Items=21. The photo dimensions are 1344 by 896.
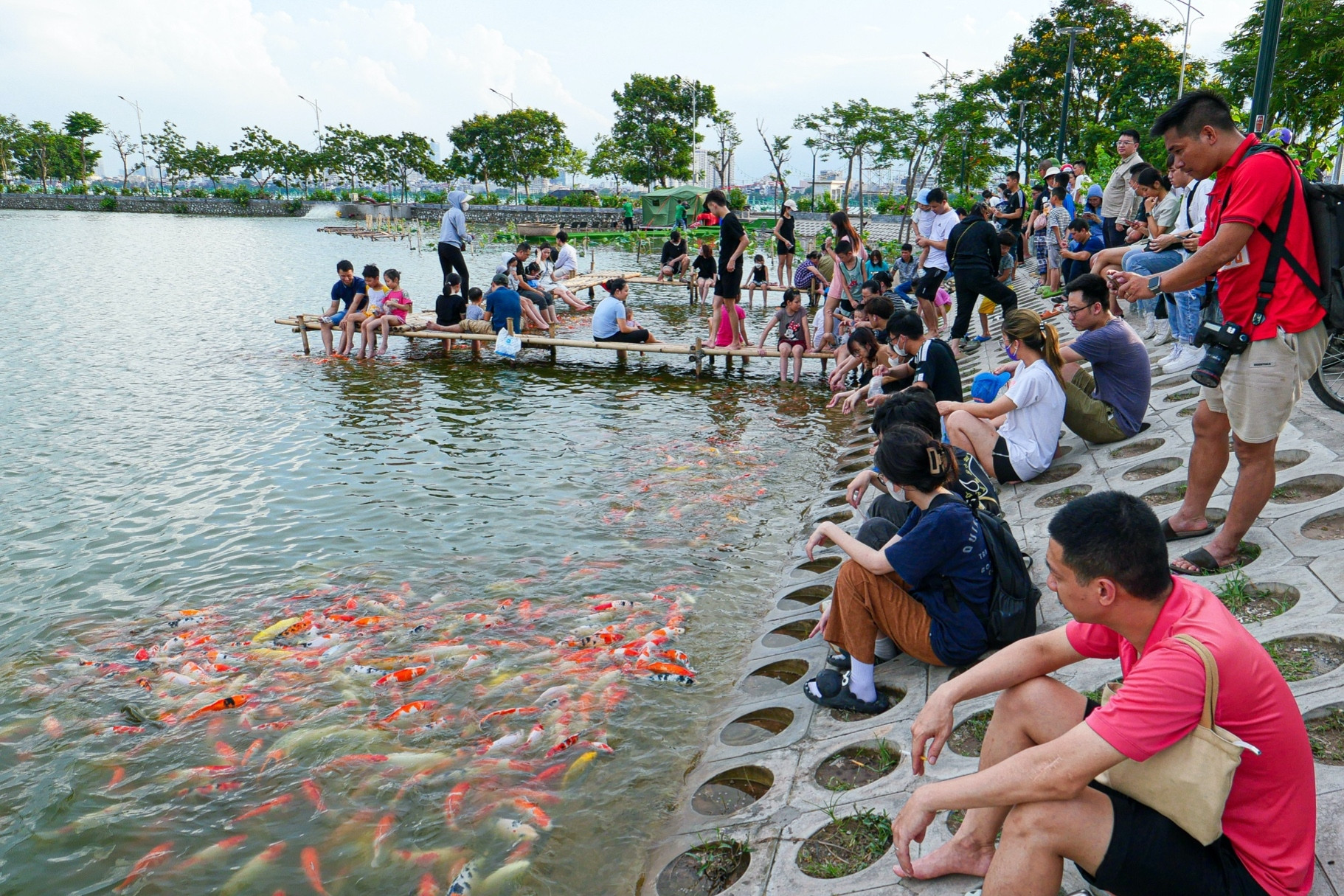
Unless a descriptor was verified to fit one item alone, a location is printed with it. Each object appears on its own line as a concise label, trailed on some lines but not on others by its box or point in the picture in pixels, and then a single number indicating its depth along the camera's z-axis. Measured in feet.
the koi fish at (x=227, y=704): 18.29
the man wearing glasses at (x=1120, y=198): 37.60
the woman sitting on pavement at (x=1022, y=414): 22.35
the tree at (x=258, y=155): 320.09
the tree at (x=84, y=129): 311.47
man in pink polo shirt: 7.66
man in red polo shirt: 13.84
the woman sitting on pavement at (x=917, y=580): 14.05
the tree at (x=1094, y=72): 137.59
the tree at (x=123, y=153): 334.24
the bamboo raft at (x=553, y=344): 49.98
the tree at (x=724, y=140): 258.57
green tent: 191.52
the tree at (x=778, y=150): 188.03
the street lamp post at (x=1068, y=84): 81.87
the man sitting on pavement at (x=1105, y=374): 23.50
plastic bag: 52.72
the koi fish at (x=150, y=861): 13.98
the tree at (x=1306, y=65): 76.35
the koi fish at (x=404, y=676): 19.27
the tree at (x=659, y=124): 258.78
